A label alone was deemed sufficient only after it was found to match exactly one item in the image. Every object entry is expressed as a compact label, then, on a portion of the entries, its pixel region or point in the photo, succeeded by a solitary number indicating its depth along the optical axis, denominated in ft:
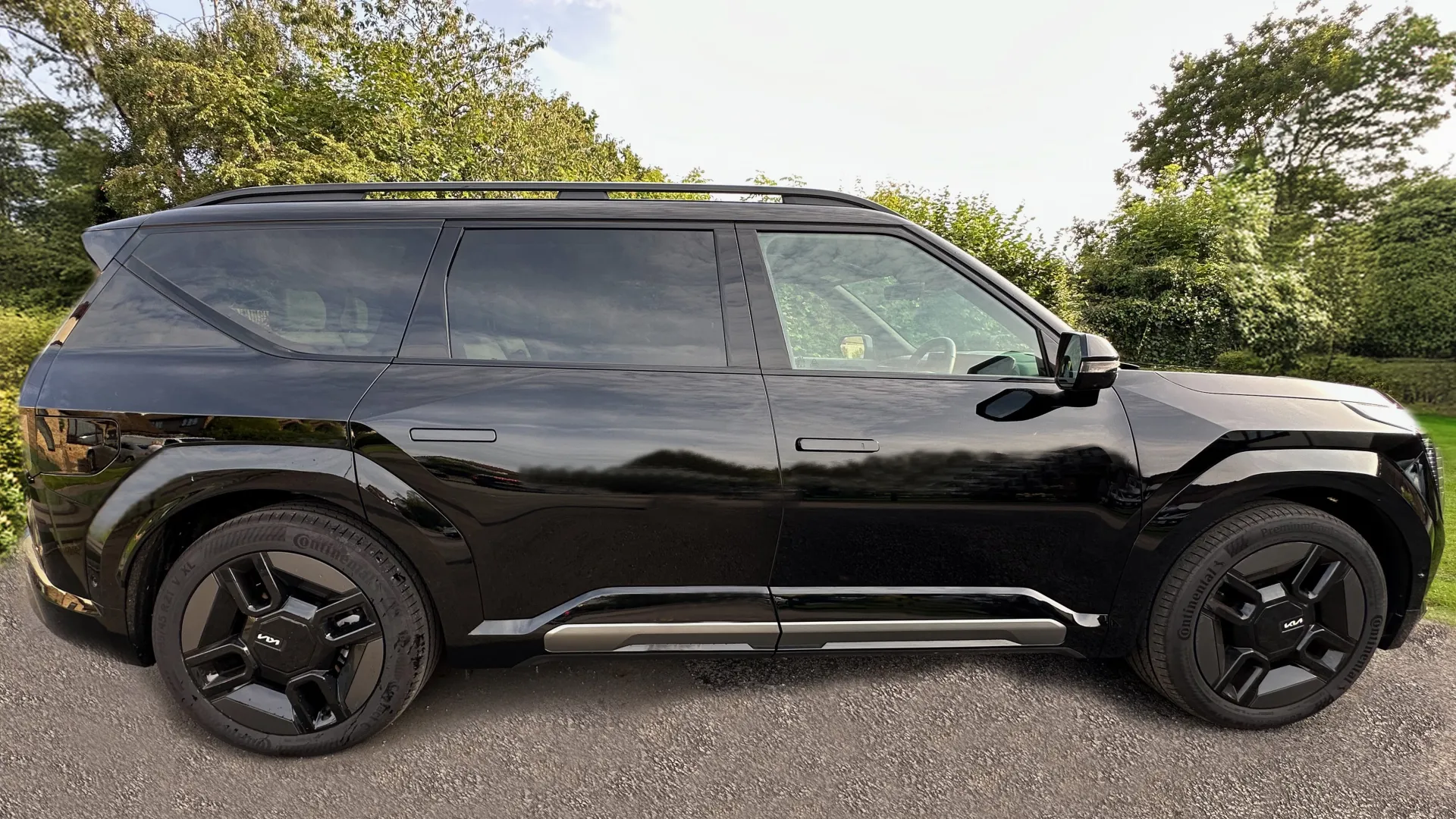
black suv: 6.25
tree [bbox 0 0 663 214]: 28.73
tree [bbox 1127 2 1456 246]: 51.08
